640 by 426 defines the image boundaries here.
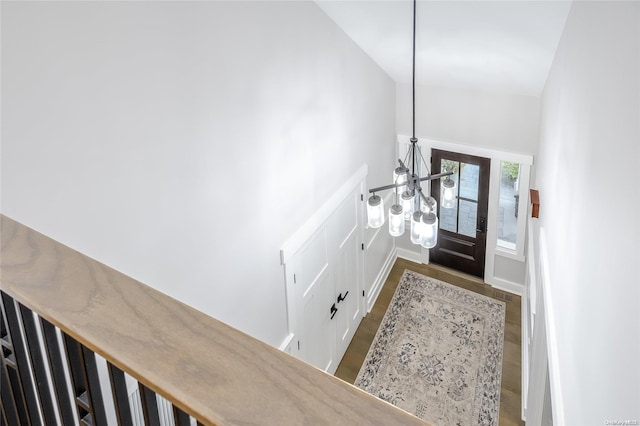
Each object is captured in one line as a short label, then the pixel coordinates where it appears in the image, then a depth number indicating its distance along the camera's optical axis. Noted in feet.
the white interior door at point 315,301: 14.40
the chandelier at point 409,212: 11.31
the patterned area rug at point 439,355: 15.87
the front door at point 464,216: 19.13
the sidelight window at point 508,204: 18.53
